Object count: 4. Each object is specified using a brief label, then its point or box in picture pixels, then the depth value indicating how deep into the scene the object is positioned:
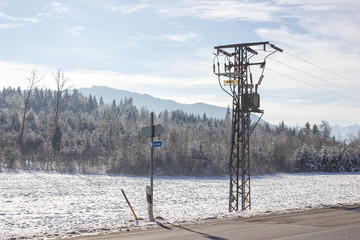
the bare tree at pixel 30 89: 61.65
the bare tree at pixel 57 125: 64.94
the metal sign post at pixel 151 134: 15.08
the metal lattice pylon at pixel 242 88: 22.20
